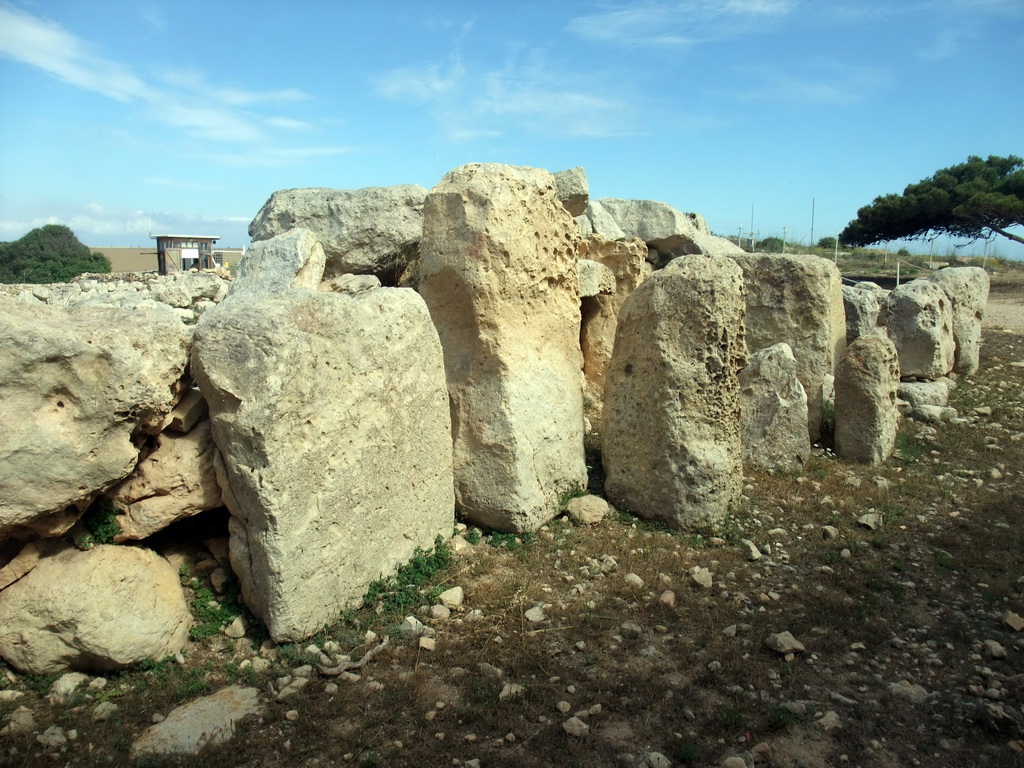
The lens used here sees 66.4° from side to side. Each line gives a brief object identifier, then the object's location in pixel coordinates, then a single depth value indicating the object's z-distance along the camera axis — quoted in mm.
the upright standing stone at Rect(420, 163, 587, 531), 5191
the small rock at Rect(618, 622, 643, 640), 4195
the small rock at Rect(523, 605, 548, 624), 4301
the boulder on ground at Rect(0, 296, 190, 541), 3361
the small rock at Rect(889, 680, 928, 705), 3648
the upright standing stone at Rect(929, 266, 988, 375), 10492
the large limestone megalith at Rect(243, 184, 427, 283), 7137
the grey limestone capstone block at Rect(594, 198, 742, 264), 10969
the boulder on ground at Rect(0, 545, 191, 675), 3641
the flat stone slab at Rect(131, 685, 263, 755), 3262
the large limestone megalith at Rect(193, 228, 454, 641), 3830
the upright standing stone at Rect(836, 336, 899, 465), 6867
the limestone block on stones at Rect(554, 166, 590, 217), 8344
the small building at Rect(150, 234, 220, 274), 16312
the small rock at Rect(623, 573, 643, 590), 4688
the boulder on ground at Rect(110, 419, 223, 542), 4023
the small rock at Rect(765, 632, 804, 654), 4008
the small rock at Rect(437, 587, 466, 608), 4406
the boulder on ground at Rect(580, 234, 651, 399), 8734
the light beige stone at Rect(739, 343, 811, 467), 6641
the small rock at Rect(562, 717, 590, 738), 3373
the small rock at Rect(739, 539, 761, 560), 5078
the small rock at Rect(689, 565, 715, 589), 4730
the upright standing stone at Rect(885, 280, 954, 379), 9281
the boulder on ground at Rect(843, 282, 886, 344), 9695
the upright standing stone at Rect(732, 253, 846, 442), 7848
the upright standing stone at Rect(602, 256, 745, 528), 5422
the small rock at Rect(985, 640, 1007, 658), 3998
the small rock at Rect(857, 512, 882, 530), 5547
